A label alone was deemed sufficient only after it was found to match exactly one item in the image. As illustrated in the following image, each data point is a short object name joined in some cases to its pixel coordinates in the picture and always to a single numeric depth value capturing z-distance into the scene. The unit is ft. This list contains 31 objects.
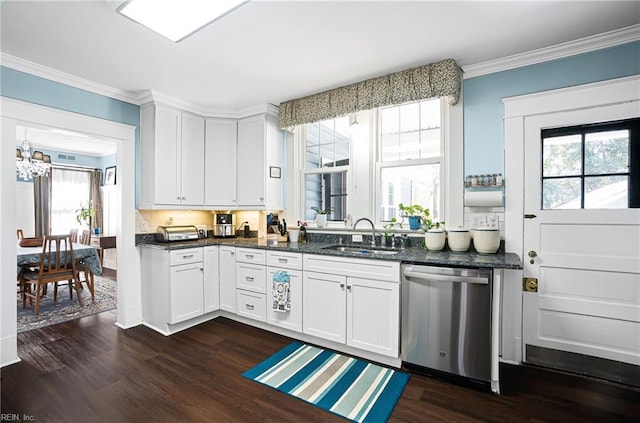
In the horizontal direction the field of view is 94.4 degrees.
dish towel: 9.73
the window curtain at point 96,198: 22.12
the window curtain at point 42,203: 19.86
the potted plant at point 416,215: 9.59
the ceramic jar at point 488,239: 8.04
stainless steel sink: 9.61
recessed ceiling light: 5.90
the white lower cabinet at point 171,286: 10.23
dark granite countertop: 7.01
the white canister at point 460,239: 8.47
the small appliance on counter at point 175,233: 11.28
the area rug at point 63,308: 11.19
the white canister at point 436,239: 8.83
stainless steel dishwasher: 6.87
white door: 7.20
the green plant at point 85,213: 21.75
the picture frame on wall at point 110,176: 21.48
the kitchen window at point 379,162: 9.48
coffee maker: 13.25
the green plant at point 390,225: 9.94
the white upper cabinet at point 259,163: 12.09
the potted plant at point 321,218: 11.65
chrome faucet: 10.08
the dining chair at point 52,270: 12.20
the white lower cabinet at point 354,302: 7.96
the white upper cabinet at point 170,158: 10.84
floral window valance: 8.45
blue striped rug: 6.40
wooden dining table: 12.51
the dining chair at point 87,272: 13.96
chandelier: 14.87
